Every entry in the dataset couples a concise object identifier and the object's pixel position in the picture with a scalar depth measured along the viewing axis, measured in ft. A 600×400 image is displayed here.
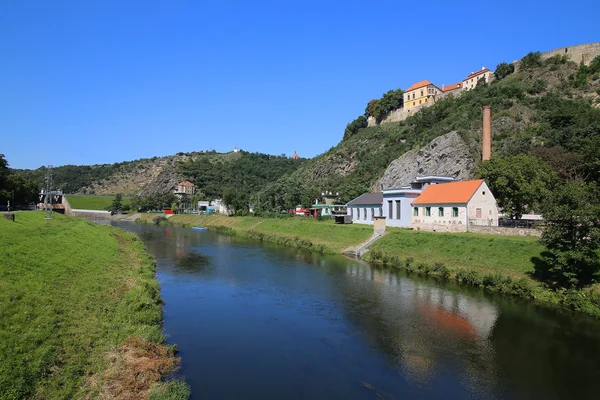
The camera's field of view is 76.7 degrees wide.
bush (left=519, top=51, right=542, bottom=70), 291.79
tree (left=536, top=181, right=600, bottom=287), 70.72
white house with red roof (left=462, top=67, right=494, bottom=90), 327.14
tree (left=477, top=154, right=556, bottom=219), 128.67
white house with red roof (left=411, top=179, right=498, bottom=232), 125.18
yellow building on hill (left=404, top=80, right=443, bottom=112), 356.59
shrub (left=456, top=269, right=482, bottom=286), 90.43
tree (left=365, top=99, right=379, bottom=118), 419.41
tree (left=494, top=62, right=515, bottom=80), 311.68
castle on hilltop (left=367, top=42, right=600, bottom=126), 328.15
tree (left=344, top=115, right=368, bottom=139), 433.07
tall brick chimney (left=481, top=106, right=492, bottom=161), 197.98
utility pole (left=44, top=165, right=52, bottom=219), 127.83
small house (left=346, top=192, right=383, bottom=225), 175.94
